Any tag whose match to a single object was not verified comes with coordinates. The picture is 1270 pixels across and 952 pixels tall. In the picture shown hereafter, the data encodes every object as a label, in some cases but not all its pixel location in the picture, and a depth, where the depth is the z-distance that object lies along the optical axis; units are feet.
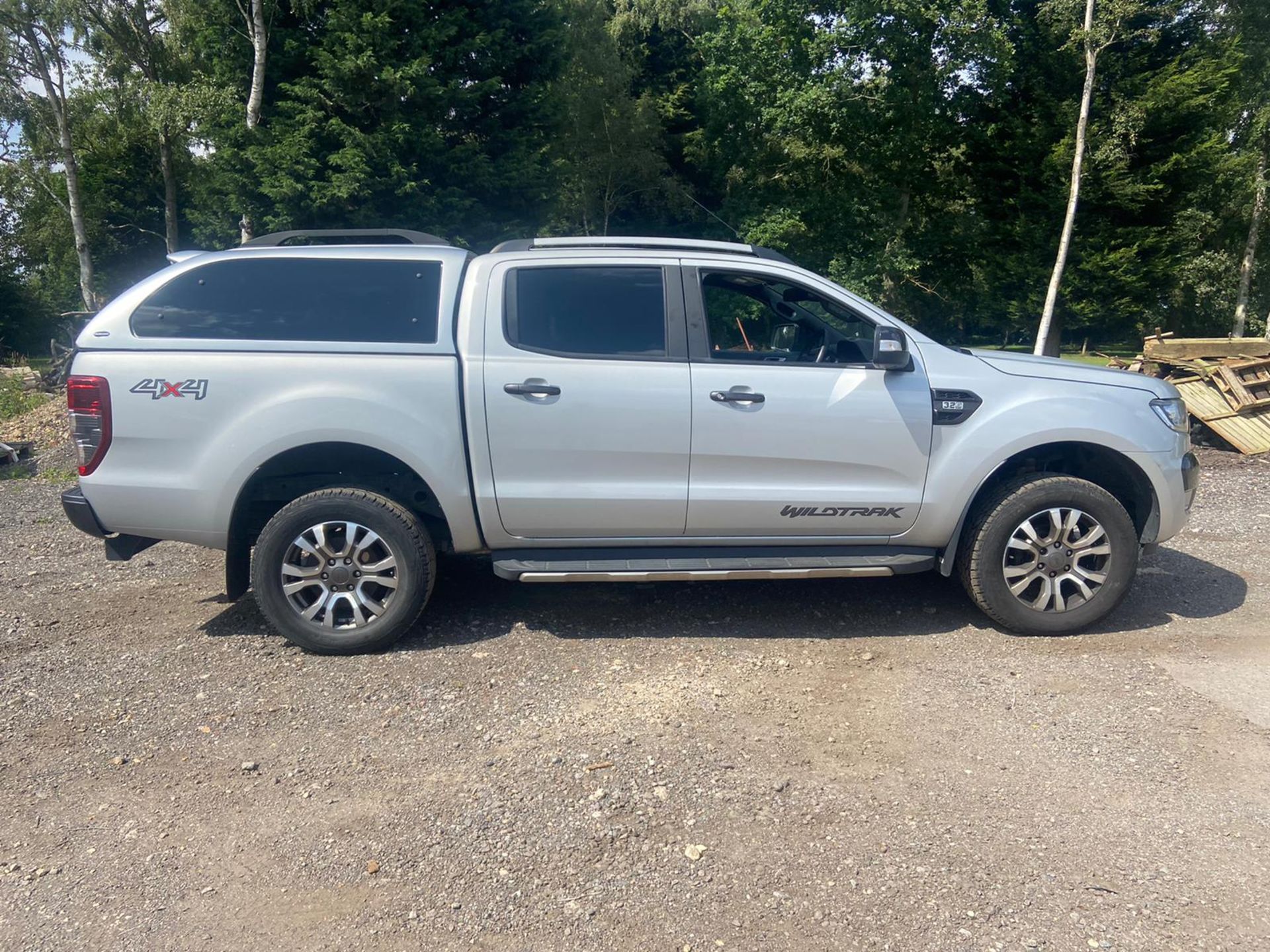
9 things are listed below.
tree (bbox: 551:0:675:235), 90.38
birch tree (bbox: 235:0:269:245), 58.59
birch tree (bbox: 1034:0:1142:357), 67.36
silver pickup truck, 14.76
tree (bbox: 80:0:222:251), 75.36
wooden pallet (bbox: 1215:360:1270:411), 34.71
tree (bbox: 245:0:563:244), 57.52
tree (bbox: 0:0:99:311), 70.38
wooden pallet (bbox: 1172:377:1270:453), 33.94
